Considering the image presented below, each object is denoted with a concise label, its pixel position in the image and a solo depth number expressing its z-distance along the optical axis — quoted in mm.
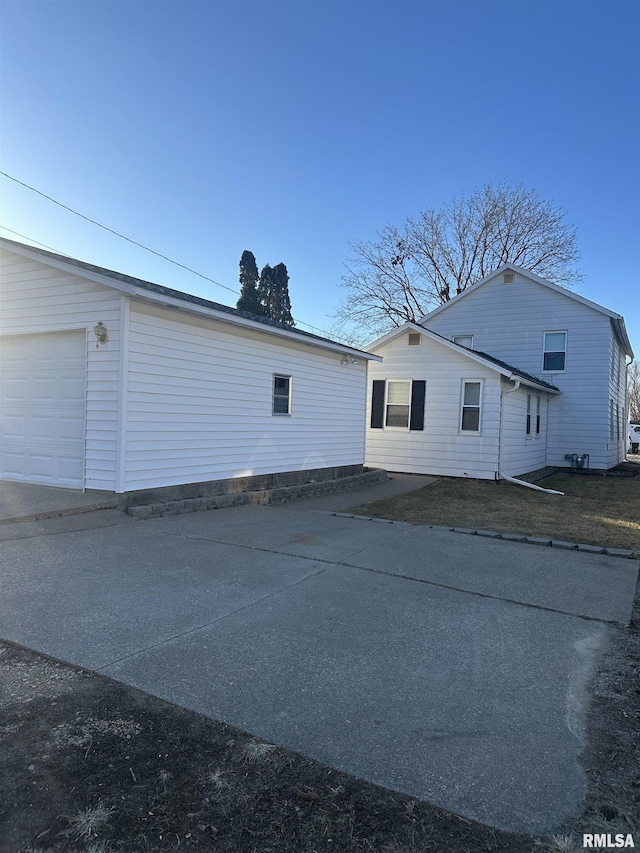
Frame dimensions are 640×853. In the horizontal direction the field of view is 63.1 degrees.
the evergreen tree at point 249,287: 37000
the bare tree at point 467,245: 28344
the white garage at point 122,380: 7629
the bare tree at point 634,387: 52094
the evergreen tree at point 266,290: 37844
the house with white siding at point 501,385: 14422
